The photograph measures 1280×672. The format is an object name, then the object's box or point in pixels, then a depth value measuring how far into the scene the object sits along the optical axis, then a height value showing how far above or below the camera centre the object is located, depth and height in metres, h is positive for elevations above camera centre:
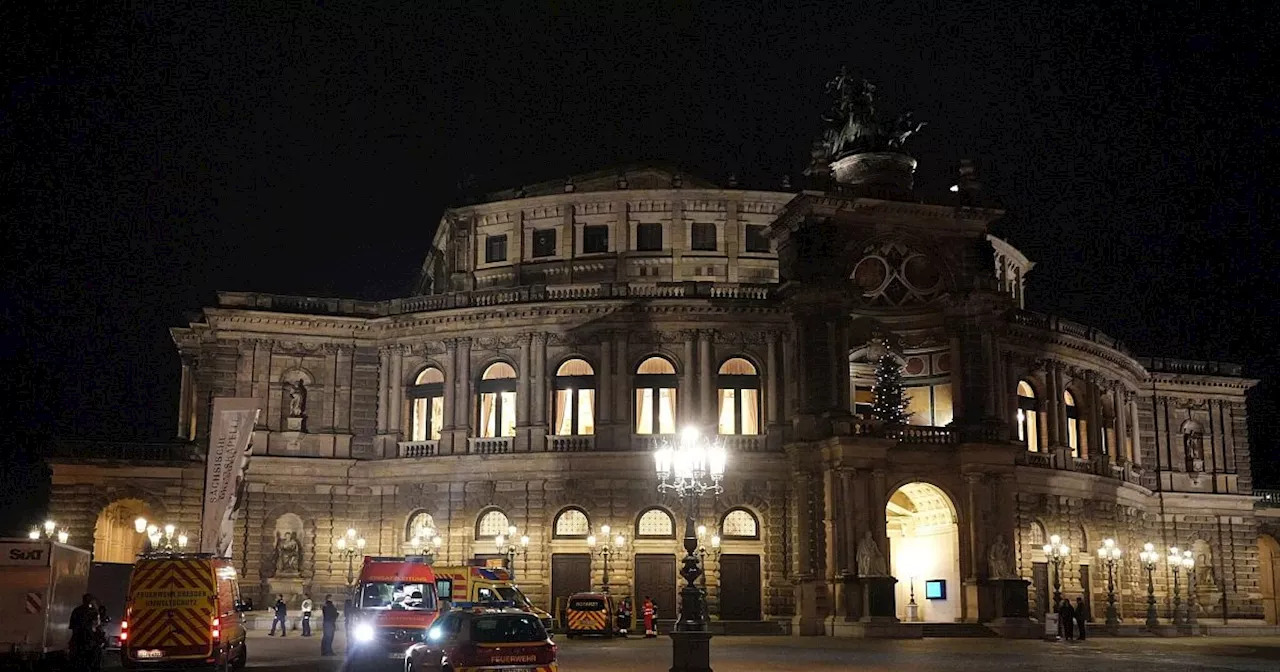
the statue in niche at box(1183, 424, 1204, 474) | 72.50 +5.72
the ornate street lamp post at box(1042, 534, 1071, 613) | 55.97 -0.27
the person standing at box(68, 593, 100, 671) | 26.44 -1.83
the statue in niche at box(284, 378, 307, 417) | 59.22 +6.88
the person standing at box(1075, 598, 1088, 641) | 49.25 -2.53
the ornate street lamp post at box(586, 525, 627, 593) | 55.25 +0.06
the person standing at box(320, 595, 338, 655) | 37.72 -2.32
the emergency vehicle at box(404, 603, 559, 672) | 23.39 -1.74
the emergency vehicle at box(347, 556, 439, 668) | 32.41 -1.58
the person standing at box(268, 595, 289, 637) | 49.19 -2.47
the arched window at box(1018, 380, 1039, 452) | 59.16 +6.03
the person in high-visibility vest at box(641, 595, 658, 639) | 49.88 -2.78
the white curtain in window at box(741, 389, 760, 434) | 57.50 +6.27
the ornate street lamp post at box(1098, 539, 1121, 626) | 55.69 -0.69
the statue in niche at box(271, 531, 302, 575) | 57.44 -0.27
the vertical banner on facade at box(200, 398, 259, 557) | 41.03 +2.59
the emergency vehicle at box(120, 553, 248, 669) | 27.92 -1.48
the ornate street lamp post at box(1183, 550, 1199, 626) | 67.12 -1.86
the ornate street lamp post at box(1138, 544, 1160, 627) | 55.97 -1.94
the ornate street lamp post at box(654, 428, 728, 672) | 26.94 -0.25
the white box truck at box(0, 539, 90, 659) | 29.81 -1.11
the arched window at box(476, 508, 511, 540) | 57.19 +1.03
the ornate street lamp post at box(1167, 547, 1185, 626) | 63.27 -1.08
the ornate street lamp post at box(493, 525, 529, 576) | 55.97 +0.14
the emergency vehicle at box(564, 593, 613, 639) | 47.88 -2.50
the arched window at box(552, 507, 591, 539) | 56.62 +1.06
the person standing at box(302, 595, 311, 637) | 49.75 -2.68
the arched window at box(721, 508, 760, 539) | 56.00 +1.02
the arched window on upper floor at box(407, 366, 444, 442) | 59.72 +6.68
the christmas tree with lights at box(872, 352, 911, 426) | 55.50 +6.66
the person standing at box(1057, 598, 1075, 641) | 48.94 -2.69
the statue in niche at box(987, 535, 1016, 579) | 52.03 -0.57
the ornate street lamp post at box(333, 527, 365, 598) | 58.16 +0.18
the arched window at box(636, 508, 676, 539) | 56.19 +1.02
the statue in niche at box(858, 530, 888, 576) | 50.62 -0.40
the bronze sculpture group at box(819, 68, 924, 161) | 59.50 +19.52
